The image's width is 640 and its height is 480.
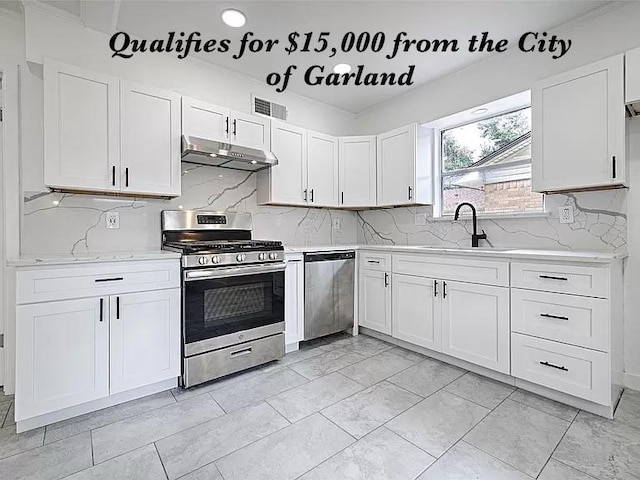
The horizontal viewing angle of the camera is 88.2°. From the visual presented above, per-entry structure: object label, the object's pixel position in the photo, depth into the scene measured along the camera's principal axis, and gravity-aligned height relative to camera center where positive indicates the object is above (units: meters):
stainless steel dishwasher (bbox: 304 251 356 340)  3.04 -0.50
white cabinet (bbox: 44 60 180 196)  2.08 +0.73
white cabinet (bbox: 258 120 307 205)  3.13 +0.68
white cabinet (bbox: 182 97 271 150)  2.59 +0.97
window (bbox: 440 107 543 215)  2.85 +0.70
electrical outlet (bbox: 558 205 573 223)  2.46 +0.19
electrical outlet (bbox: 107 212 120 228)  2.50 +0.16
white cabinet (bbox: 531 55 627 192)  2.04 +0.73
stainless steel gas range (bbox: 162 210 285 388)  2.27 -0.43
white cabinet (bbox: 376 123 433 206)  3.30 +0.76
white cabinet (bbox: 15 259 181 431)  1.76 -0.57
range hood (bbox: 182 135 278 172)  2.48 +0.69
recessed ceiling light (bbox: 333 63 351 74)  3.09 +1.64
